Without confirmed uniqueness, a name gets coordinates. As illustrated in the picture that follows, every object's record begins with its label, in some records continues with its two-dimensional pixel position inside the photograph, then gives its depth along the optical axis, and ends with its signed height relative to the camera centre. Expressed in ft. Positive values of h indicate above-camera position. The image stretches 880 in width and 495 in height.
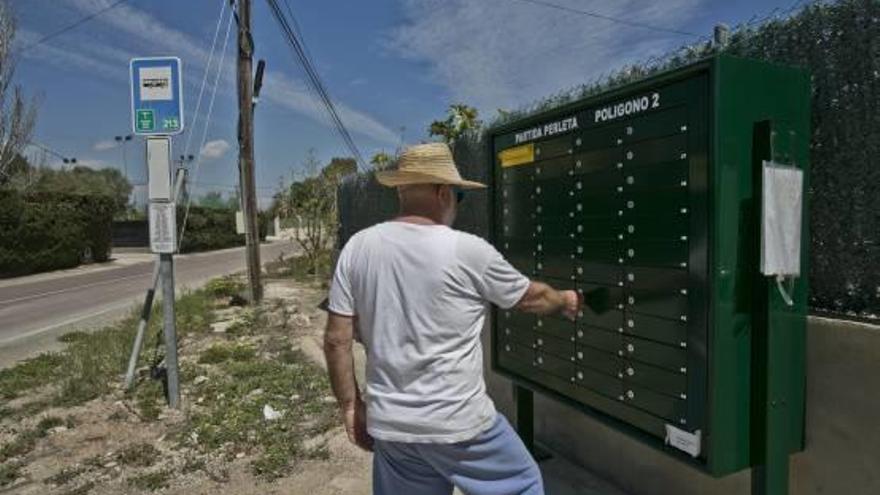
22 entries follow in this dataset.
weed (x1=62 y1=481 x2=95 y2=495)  14.62 -5.63
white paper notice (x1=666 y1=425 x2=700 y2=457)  8.84 -2.97
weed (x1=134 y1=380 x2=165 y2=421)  19.70 -5.38
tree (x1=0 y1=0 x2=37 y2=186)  112.47 +14.35
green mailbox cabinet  8.36 -0.66
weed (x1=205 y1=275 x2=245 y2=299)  50.06 -5.13
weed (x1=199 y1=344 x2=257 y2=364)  26.50 -5.19
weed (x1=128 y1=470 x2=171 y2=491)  14.78 -5.57
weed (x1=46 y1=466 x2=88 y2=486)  15.26 -5.61
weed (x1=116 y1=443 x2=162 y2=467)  16.22 -5.53
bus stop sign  21.22 +3.78
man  7.64 -1.36
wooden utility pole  44.27 +4.65
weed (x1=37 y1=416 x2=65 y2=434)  18.80 -5.46
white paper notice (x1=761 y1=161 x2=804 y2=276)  8.23 -0.13
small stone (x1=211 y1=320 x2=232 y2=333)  34.13 -5.35
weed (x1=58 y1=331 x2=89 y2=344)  34.66 -5.79
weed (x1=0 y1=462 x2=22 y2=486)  15.44 -5.63
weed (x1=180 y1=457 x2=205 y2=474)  15.61 -5.55
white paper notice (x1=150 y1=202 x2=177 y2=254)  21.33 -0.26
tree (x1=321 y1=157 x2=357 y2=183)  71.80 +5.49
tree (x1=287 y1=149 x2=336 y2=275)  63.82 +0.23
